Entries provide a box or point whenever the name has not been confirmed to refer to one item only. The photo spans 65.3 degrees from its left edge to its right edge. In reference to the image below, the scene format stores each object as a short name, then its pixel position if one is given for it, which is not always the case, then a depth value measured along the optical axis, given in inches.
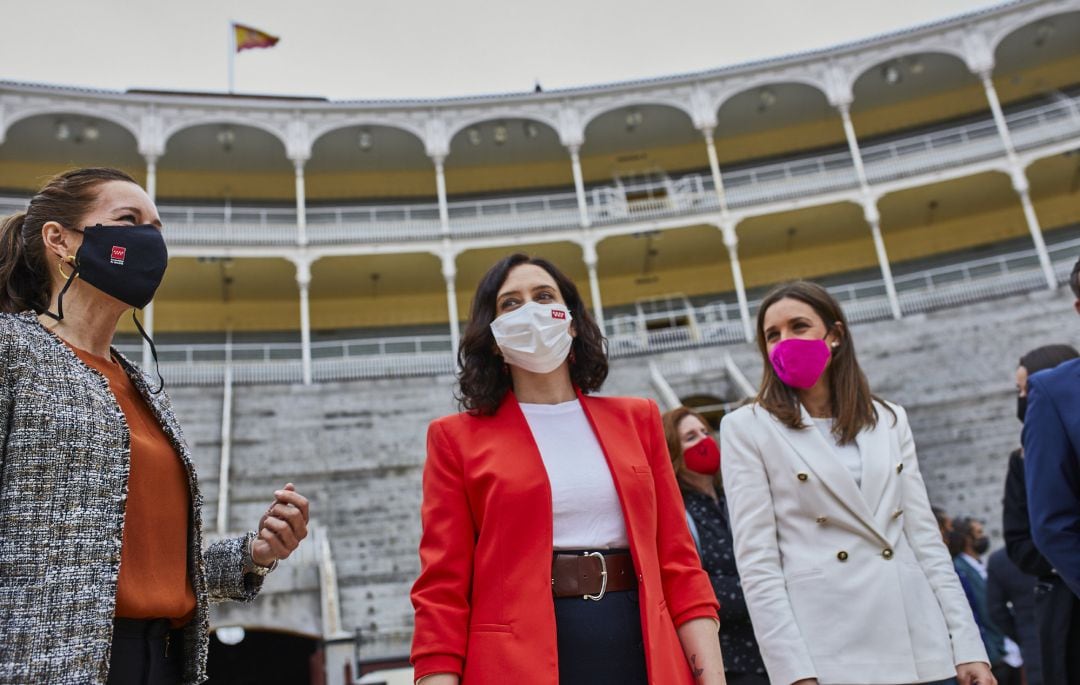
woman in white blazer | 123.1
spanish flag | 1093.1
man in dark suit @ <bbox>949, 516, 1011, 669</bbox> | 265.3
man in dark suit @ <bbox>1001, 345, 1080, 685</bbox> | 134.4
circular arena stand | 789.9
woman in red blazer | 100.0
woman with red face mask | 169.6
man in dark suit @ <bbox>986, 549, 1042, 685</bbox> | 247.8
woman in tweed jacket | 75.6
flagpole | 1109.7
